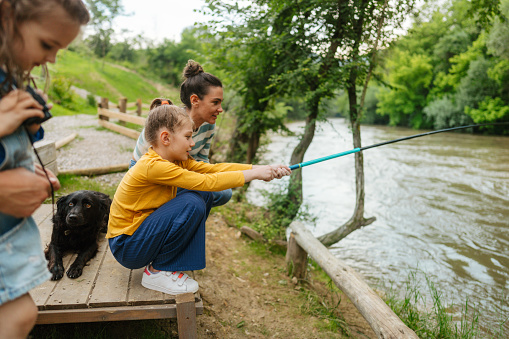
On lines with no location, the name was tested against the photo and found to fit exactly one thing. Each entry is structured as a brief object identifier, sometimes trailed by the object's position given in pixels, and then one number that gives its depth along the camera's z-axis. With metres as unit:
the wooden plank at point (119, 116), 8.96
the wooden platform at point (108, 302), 2.03
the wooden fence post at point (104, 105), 12.02
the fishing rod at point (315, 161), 2.78
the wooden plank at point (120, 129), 9.75
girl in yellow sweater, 2.17
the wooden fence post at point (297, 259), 4.28
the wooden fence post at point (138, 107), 13.98
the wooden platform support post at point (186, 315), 2.14
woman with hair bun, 3.11
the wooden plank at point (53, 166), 4.91
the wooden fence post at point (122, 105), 12.64
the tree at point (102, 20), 26.05
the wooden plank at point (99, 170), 5.87
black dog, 2.37
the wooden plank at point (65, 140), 8.23
